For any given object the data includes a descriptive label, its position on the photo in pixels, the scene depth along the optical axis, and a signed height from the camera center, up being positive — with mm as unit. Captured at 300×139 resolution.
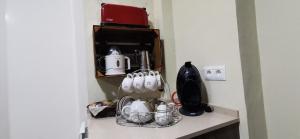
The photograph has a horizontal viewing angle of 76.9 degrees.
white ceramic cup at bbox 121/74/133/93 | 1092 -45
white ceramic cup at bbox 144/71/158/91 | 1065 -44
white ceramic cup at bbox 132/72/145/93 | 1072 -39
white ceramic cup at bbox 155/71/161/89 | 1093 -31
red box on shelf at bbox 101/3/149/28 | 1304 +436
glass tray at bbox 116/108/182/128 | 947 -248
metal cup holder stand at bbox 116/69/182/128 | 918 -229
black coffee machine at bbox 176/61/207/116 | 1103 -94
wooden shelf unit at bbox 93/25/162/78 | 1327 +270
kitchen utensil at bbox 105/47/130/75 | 1271 +92
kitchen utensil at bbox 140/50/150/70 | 1413 +107
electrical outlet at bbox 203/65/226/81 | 1103 -6
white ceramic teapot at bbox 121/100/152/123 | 958 -187
